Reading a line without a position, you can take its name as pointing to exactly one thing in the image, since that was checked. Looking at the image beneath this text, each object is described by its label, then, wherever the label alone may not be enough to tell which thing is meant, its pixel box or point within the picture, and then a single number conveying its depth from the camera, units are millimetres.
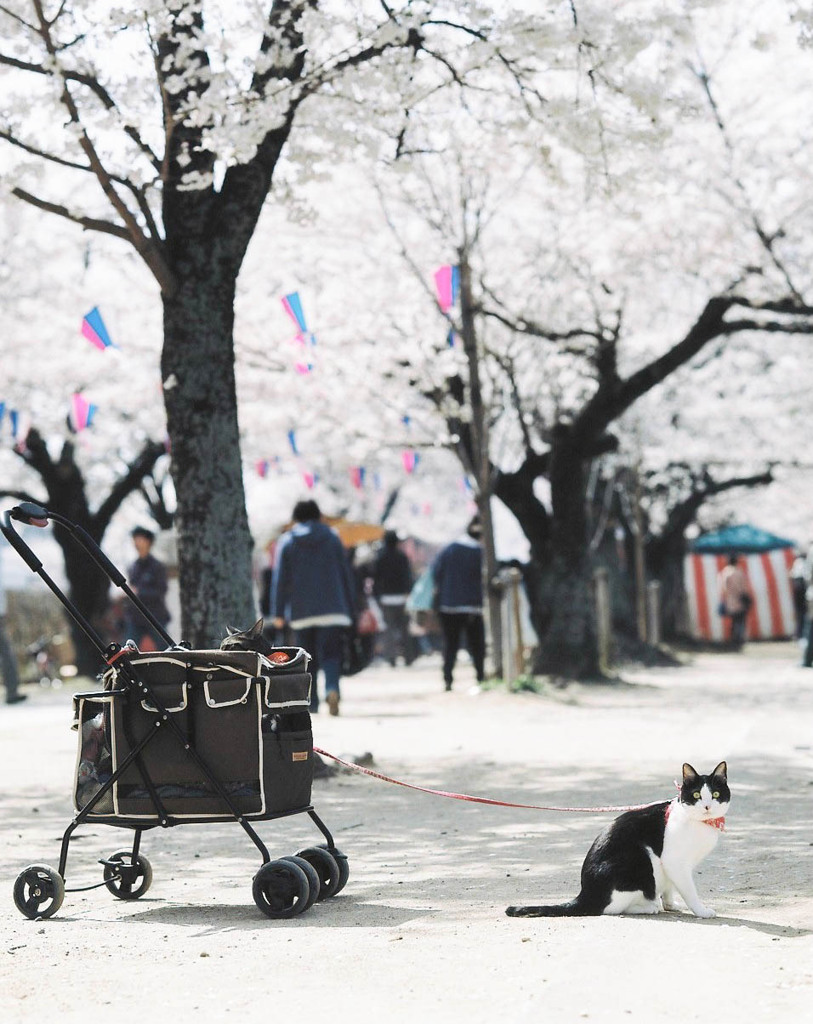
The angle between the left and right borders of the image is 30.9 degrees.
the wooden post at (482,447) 15680
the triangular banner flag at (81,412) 18781
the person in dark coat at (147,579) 13961
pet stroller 5293
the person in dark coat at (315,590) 12219
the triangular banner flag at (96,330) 13684
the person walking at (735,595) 28922
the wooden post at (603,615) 20031
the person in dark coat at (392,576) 23062
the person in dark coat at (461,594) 16156
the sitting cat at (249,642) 5598
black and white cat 4738
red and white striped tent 33375
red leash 4960
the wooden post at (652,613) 25719
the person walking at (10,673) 16688
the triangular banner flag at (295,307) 14578
